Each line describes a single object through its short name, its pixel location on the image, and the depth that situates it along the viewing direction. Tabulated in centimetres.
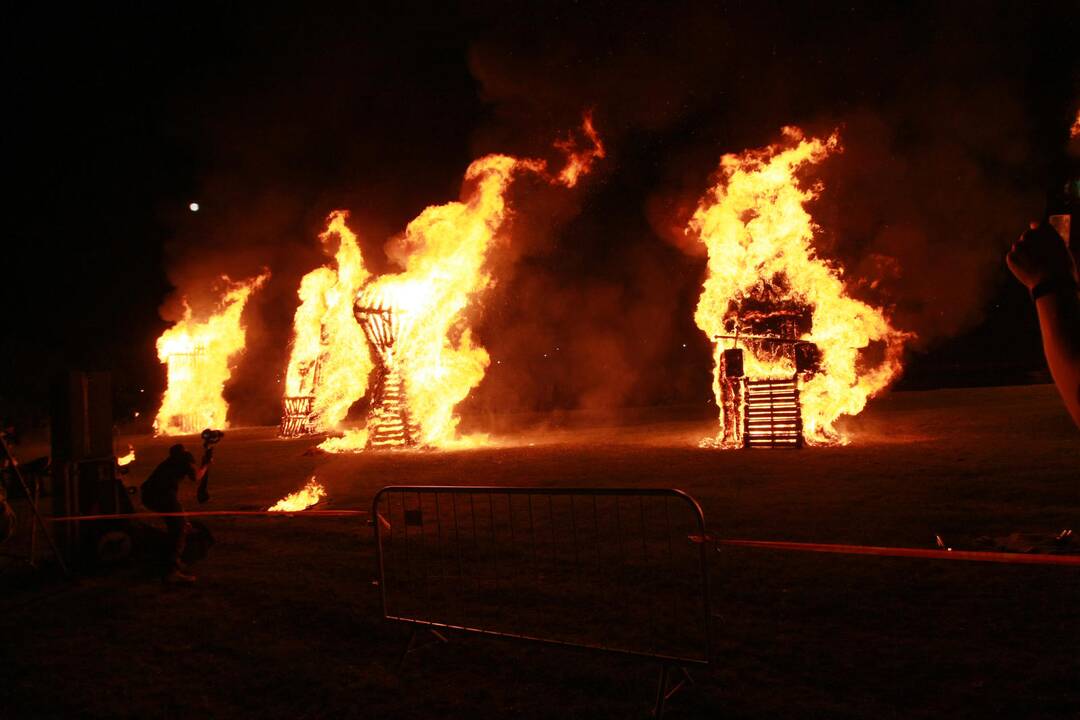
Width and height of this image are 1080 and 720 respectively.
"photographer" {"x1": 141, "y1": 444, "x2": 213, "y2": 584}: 751
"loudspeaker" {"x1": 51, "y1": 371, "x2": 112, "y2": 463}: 804
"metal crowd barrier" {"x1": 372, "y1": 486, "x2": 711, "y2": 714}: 511
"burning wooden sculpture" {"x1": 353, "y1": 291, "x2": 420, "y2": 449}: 2045
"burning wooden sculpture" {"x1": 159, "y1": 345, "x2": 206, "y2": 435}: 3506
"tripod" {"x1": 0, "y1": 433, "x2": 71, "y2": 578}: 753
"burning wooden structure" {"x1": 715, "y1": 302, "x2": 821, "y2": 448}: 1691
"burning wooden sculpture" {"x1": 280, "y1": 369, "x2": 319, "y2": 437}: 2859
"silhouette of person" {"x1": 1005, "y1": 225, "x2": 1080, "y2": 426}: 245
